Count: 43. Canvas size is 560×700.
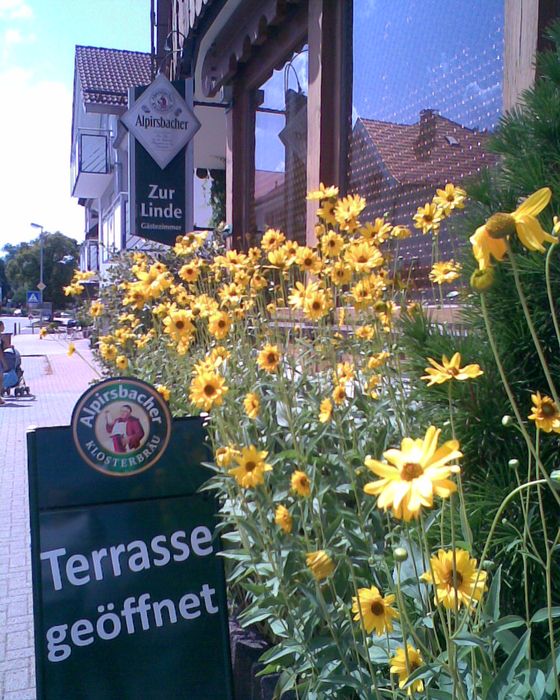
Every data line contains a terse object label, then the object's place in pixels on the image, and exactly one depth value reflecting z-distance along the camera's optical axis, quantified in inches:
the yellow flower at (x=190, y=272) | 140.9
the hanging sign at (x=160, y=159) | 273.7
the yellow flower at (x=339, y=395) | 89.5
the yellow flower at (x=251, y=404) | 88.7
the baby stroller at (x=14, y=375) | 547.2
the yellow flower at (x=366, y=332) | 106.3
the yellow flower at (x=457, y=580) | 53.7
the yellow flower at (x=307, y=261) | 114.6
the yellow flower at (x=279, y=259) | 112.2
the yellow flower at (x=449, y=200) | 96.7
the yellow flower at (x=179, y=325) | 112.9
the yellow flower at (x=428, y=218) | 107.9
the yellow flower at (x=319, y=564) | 56.5
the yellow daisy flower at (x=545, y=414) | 57.4
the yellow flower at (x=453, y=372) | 56.3
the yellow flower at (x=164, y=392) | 111.3
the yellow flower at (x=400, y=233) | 114.1
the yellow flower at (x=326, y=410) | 84.1
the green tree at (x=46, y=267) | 2536.9
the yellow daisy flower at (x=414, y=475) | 40.9
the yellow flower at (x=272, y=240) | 134.0
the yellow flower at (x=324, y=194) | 124.7
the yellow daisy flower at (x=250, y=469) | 71.5
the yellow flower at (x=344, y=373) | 97.8
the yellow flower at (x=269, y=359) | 92.1
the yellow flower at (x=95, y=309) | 175.6
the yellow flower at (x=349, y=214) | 117.4
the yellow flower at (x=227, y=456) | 76.3
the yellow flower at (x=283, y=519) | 71.0
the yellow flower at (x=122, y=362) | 149.4
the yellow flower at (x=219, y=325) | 107.6
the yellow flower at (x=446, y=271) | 85.0
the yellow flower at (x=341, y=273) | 110.4
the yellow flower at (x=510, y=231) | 42.1
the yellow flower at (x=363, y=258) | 104.7
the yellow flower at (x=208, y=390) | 84.0
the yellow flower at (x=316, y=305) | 99.8
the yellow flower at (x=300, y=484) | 70.3
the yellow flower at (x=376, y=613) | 60.5
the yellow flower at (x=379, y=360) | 95.3
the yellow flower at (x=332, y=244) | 112.7
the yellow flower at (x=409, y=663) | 60.4
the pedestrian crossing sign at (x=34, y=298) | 1539.1
